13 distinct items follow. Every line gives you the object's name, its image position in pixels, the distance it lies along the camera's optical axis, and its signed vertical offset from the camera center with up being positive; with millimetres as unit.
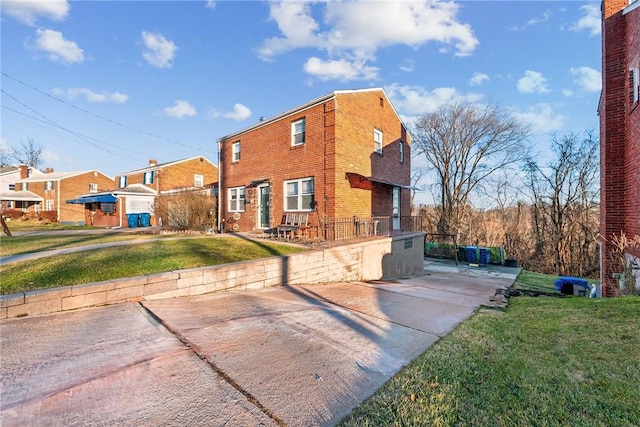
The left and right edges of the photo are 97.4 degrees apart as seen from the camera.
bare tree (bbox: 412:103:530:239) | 24000 +6142
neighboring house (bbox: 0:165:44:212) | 35219 +3593
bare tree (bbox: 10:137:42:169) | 45469 +9542
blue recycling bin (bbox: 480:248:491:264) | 18391 -2705
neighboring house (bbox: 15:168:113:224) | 34688 +3664
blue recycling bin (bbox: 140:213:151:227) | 22125 -326
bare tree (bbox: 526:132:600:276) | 19172 -37
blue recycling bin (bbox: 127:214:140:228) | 21750 -394
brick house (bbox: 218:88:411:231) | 11578 +2460
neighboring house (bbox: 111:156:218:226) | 22484 +3703
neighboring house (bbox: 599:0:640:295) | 7039 +2498
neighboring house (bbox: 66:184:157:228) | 21891 +789
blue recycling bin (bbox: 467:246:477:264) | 18703 -2687
